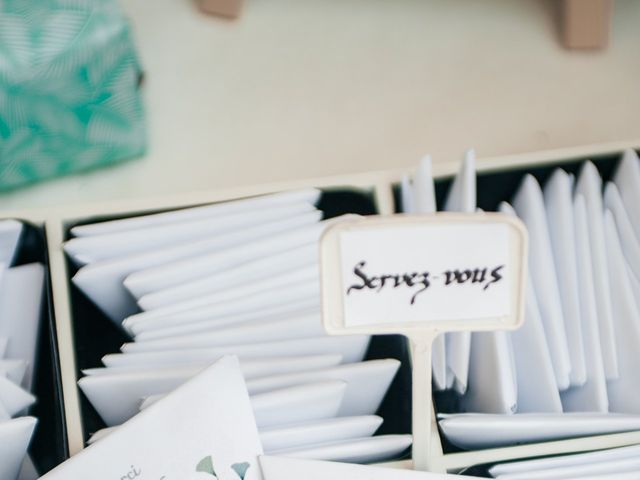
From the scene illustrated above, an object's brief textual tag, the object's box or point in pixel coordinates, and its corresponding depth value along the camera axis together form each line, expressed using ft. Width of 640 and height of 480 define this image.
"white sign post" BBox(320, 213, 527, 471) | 2.12
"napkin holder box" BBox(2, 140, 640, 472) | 2.45
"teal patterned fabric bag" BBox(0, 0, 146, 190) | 2.80
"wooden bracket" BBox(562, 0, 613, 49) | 3.12
